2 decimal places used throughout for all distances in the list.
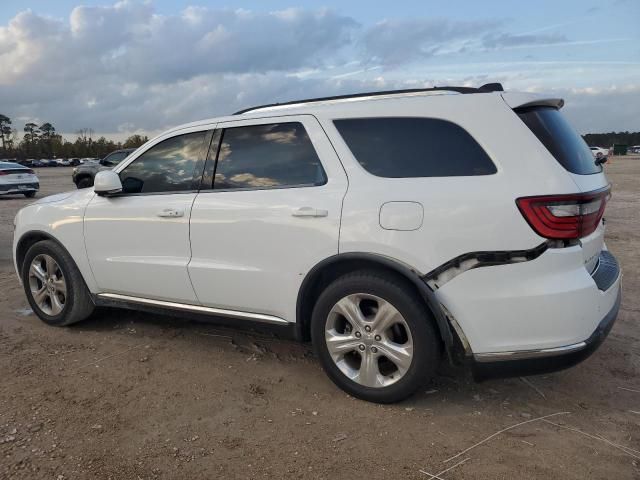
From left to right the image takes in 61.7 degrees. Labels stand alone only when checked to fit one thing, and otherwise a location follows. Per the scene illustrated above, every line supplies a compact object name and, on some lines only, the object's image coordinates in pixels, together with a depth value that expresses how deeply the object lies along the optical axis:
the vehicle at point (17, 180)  17.55
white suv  2.75
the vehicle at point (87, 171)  19.55
